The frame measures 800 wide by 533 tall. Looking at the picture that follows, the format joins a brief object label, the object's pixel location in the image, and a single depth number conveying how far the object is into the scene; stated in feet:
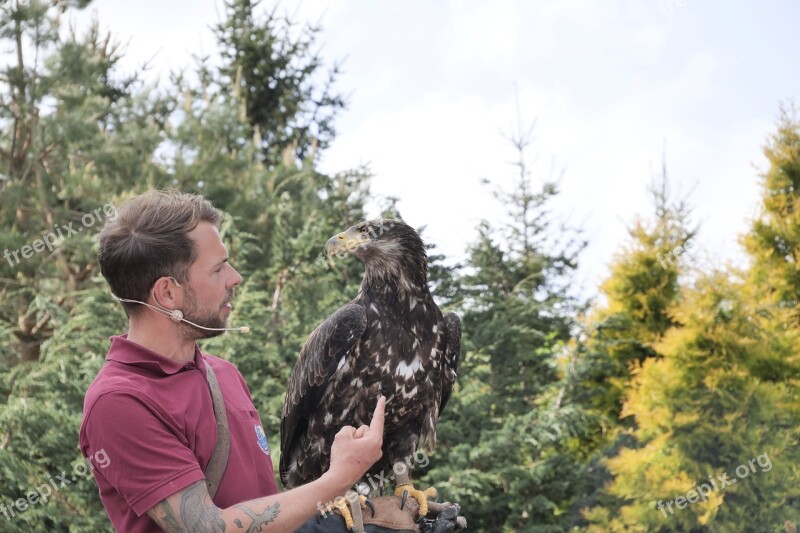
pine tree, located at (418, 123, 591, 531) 26.81
